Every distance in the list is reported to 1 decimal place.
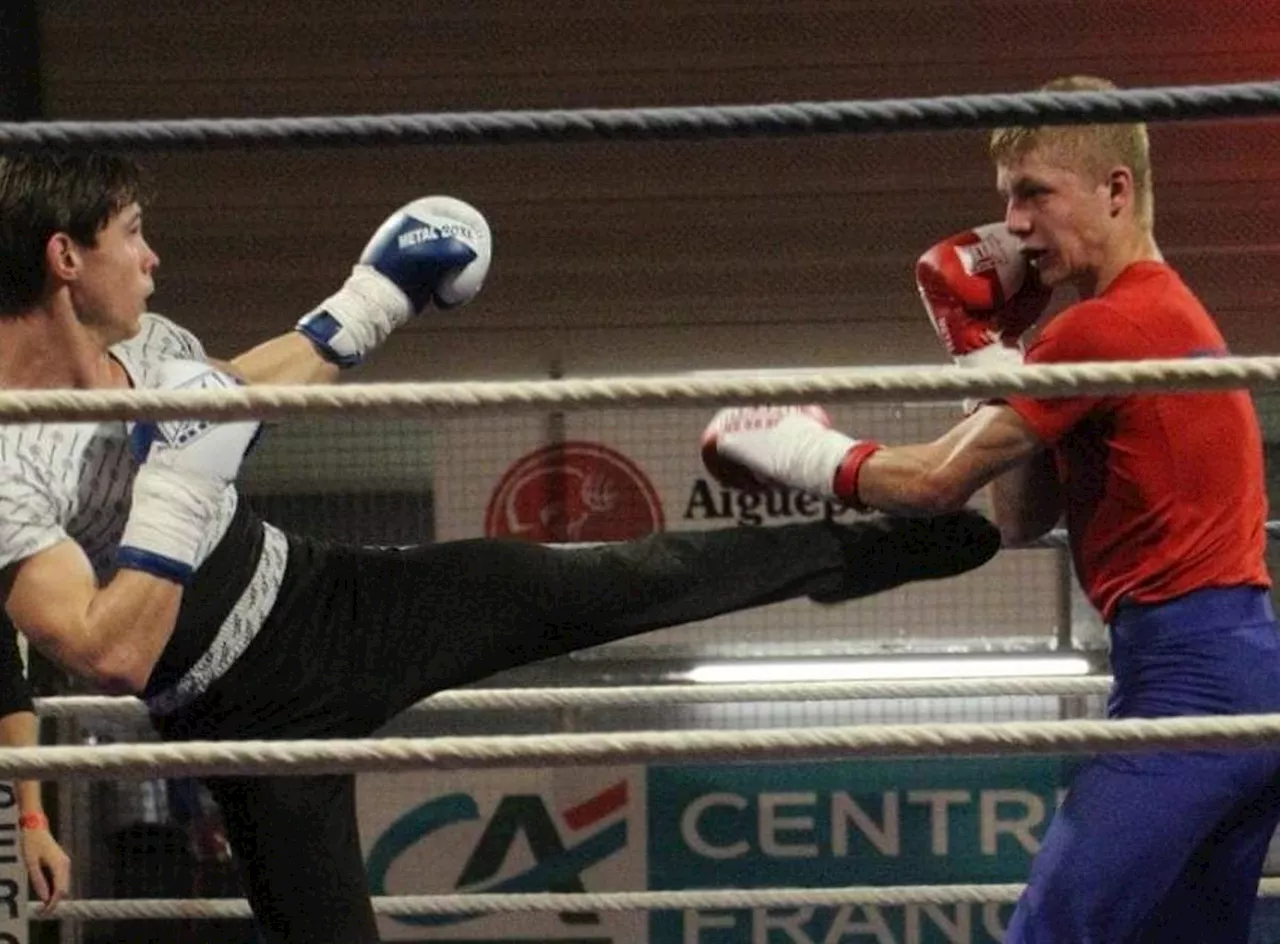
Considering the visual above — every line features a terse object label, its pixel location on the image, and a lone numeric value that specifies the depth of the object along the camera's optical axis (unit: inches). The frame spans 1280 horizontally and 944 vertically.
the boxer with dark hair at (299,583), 317.2
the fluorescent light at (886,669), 503.3
